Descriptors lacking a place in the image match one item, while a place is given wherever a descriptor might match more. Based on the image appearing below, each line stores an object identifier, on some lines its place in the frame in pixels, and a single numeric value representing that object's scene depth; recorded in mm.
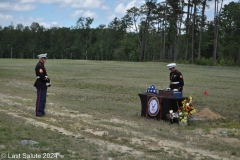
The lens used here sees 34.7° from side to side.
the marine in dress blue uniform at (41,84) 11250
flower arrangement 10891
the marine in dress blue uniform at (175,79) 12008
